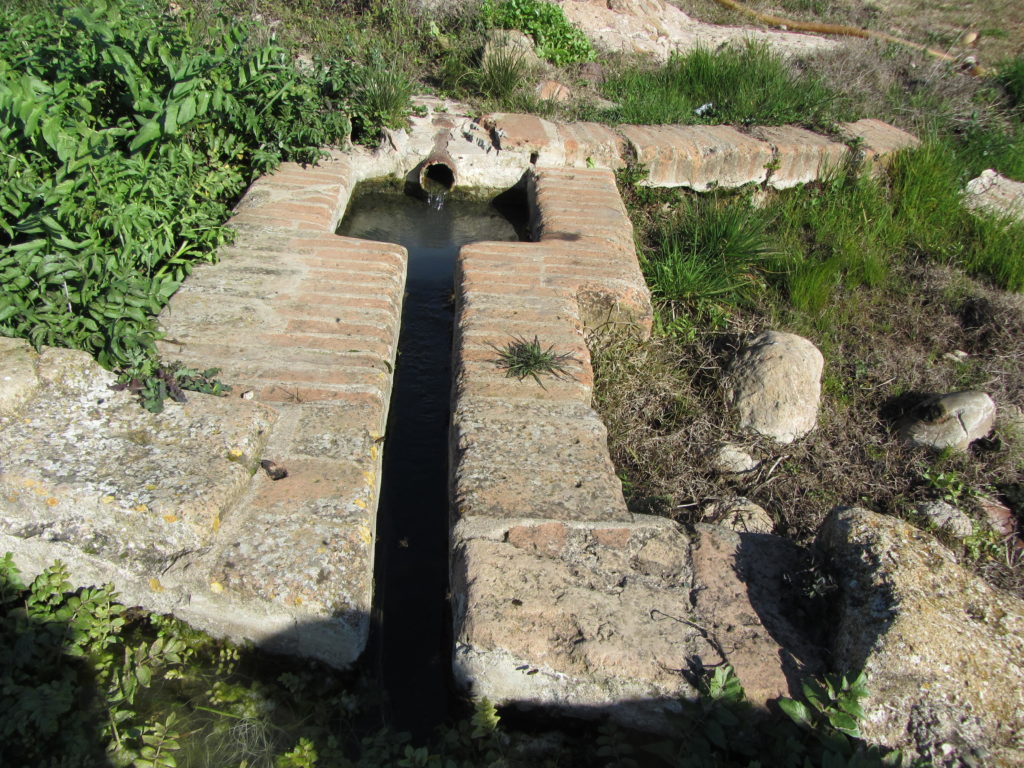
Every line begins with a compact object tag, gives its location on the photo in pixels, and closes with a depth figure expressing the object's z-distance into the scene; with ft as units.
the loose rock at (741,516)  8.95
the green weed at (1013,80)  21.16
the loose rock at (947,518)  9.36
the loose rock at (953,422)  10.43
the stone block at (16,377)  7.34
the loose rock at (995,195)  15.40
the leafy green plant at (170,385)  7.72
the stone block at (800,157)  15.74
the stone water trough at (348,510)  6.35
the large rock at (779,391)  10.38
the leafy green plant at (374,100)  14.49
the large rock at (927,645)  5.66
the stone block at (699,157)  15.15
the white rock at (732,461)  9.98
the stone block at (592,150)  14.96
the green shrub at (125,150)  8.06
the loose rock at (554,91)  17.67
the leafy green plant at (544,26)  19.92
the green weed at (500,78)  17.17
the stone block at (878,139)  16.31
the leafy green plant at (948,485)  9.90
